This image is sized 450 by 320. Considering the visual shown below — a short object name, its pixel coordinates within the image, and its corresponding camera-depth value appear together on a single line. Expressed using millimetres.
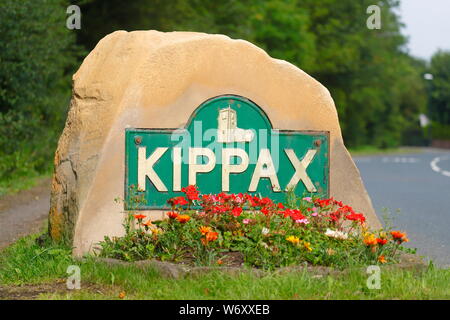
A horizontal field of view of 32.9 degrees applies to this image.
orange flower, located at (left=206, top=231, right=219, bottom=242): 5566
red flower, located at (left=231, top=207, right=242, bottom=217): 5992
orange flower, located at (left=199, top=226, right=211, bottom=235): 5613
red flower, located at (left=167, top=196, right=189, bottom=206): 6199
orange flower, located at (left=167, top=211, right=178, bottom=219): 5906
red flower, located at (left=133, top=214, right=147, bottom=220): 6028
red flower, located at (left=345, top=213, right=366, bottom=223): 6132
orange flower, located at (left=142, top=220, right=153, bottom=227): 6071
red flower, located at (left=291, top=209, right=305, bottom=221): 5965
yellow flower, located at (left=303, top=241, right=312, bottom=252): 5684
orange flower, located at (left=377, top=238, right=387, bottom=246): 5598
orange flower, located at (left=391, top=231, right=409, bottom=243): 5680
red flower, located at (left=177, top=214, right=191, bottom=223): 5828
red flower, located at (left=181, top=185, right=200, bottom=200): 6203
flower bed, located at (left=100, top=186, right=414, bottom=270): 5648
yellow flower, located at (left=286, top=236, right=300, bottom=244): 5655
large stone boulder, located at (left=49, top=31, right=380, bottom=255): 6523
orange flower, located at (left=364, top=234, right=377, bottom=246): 5617
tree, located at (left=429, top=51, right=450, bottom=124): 69188
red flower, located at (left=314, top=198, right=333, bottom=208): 6469
